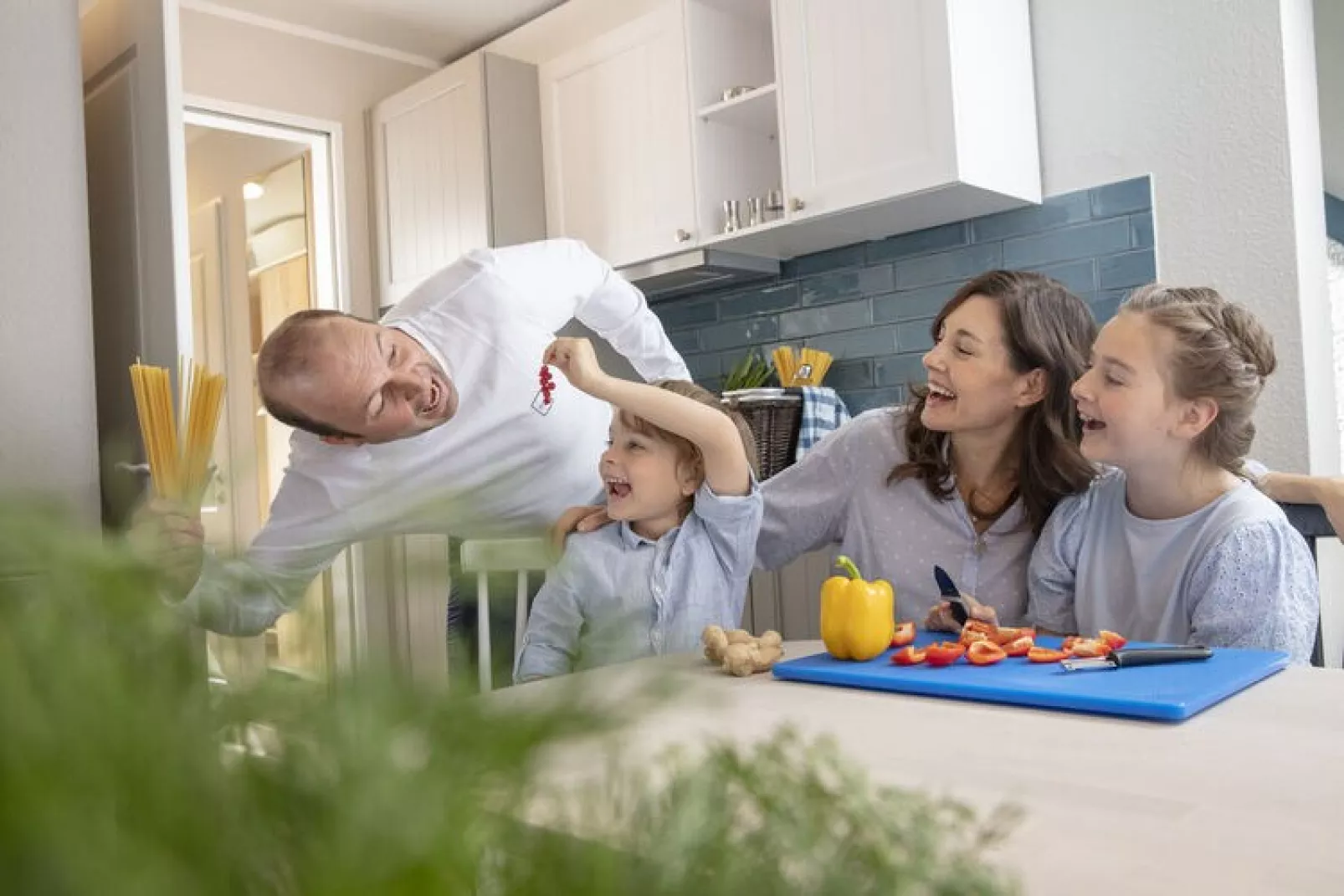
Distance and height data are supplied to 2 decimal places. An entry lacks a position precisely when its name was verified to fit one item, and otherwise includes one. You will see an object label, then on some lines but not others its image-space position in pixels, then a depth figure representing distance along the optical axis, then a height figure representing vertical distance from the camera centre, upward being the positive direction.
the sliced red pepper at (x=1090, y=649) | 1.24 -0.22
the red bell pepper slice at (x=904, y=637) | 1.42 -0.22
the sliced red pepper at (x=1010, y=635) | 1.37 -0.22
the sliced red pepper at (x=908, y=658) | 1.32 -0.23
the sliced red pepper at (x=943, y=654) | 1.29 -0.22
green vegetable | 3.43 +0.29
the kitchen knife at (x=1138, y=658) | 1.20 -0.22
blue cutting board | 1.06 -0.23
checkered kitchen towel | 3.17 +0.15
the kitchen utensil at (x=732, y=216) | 3.45 +0.78
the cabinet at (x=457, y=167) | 4.01 +1.18
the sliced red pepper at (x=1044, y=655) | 1.26 -0.23
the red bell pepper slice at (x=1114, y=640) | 1.29 -0.22
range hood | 3.53 +0.65
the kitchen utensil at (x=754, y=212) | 3.43 +0.79
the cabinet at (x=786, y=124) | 2.88 +1.01
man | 2.08 +0.21
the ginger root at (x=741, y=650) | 1.35 -0.22
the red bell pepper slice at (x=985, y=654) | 1.28 -0.22
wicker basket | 3.08 +0.14
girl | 1.56 -0.04
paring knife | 1.50 -0.19
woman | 1.84 +0.01
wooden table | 0.68 -0.25
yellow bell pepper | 1.36 -0.19
